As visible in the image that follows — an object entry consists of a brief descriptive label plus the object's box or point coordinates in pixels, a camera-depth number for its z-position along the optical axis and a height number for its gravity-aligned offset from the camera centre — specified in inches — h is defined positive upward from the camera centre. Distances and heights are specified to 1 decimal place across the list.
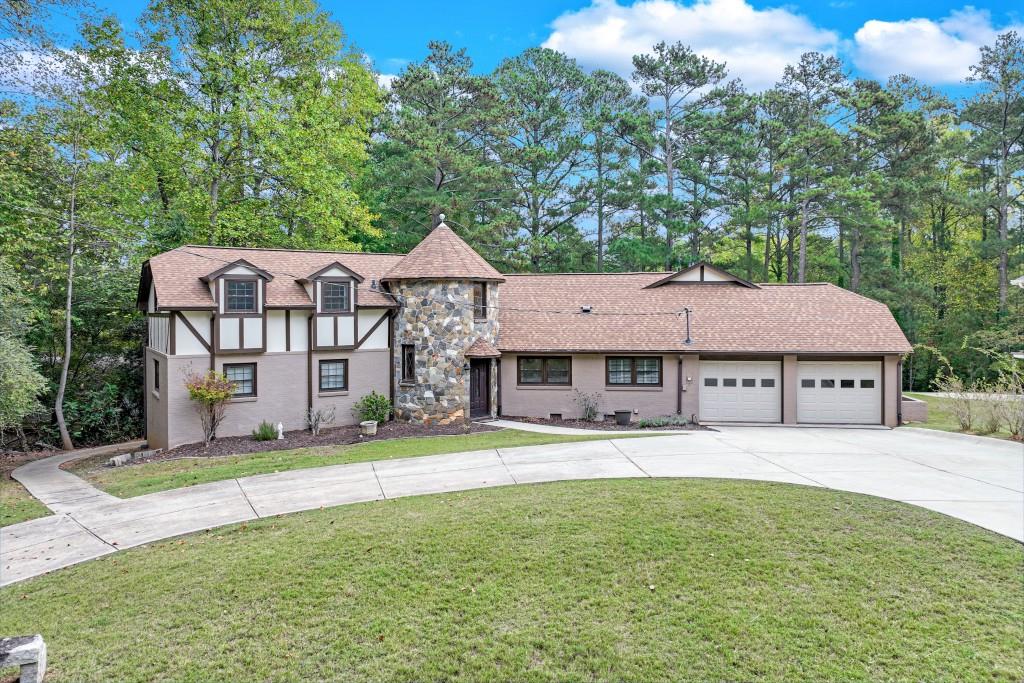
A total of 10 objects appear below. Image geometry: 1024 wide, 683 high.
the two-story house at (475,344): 671.1 -13.2
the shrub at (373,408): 729.6 -95.3
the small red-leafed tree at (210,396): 625.9 -68.4
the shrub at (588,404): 786.8 -96.5
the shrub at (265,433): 654.5 -114.7
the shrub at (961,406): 664.4 -83.4
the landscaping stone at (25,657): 176.2 -100.6
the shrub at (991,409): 627.8 -83.0
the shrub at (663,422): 740.6 -115.4
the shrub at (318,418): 692.7 -104.9
